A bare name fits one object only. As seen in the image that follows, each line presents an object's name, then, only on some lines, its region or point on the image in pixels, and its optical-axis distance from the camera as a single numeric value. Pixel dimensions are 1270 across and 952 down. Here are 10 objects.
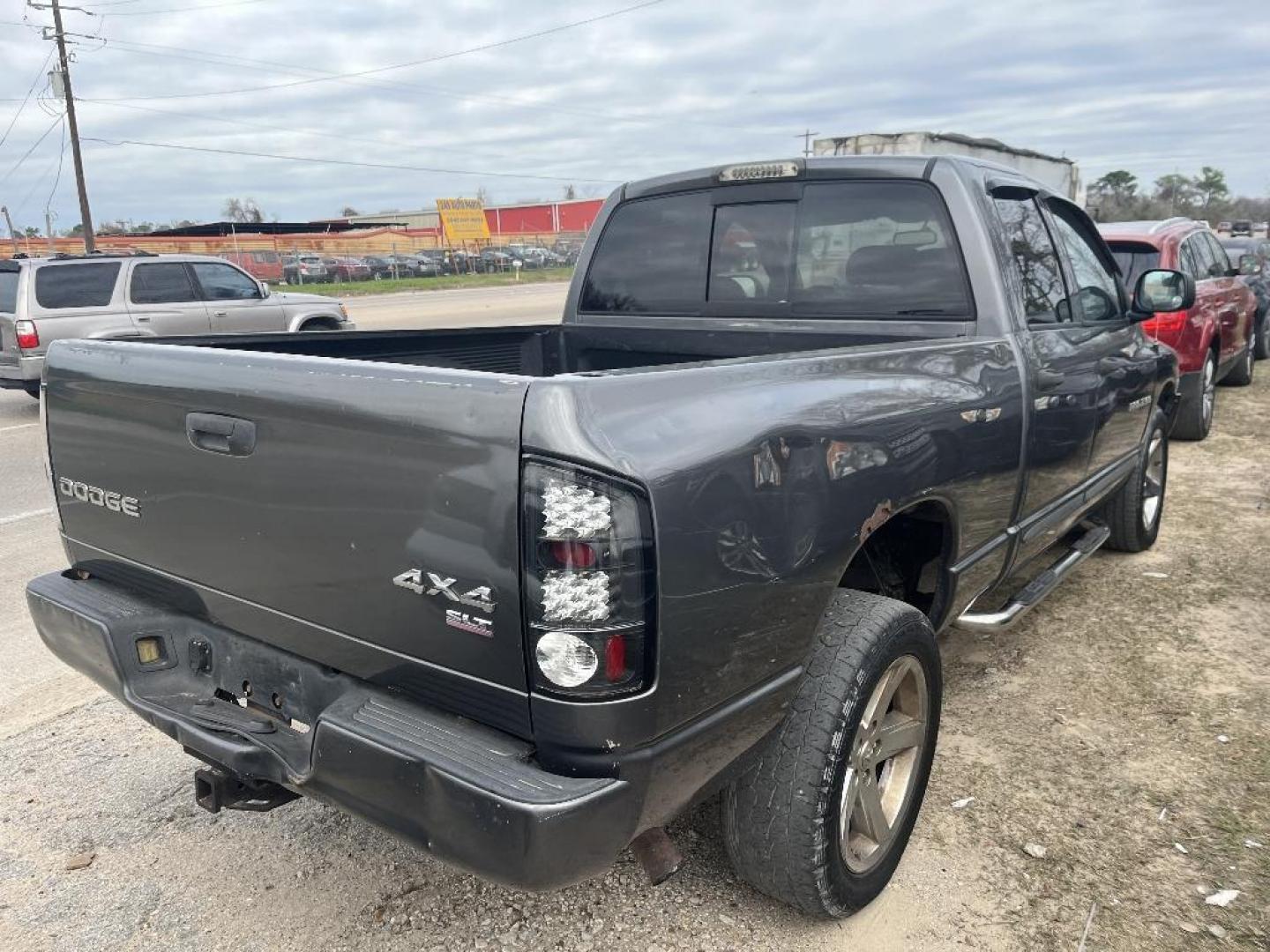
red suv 7.65
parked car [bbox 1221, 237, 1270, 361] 11.66
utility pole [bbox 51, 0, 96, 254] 30.38
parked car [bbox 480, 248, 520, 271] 54.81
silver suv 10.16
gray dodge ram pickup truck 1.71
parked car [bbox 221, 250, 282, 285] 42.16
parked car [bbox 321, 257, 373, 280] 45.16
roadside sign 56.78
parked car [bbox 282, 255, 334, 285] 41.47
